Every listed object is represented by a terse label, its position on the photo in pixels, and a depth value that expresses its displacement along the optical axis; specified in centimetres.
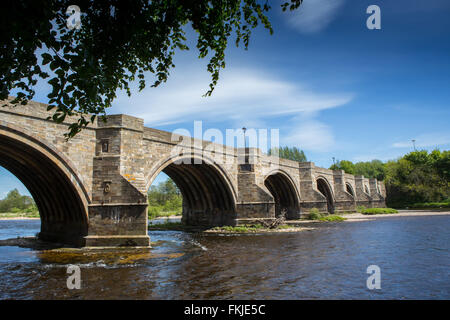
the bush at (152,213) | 5379
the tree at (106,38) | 484
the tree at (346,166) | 9006
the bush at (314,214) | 3538
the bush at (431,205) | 5074
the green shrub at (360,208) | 4846
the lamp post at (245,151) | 2677
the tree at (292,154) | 8629
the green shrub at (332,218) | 3423
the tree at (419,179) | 5609
